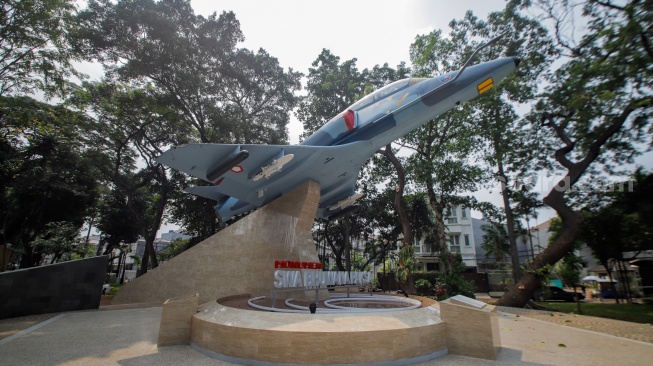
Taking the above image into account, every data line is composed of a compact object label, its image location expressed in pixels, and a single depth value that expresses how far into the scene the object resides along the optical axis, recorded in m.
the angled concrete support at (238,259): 15.16
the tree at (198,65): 20.11
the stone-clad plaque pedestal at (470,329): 7.01
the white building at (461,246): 45.22
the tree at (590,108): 12.48
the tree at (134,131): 21.68
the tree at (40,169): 19.88
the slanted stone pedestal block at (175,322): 7.78
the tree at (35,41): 15.05
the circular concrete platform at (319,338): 6.20
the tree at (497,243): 31.20
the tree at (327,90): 29.77
